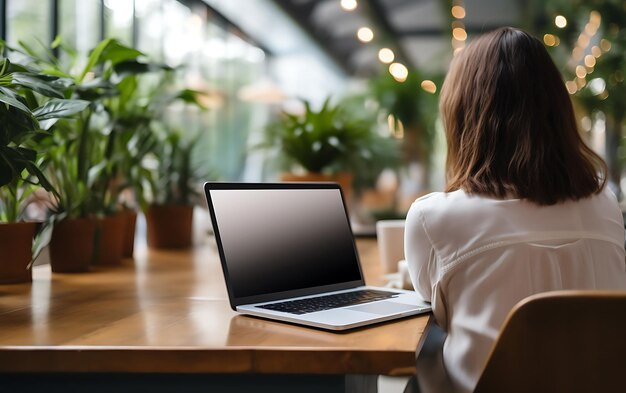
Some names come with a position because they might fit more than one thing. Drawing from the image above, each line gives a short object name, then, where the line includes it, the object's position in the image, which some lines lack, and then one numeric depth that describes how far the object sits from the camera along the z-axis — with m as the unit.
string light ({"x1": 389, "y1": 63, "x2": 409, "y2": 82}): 3.94
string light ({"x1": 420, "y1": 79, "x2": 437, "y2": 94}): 4.44
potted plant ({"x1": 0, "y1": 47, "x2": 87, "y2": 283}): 1.46
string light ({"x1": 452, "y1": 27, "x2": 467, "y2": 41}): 5.68
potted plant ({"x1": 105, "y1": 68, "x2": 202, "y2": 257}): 2.29
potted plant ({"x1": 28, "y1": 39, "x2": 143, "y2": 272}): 1.97
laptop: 1.32
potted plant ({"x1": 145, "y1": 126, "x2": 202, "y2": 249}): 2.74
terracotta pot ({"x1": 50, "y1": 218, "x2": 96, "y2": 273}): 1.97
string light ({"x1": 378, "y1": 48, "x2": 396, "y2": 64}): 4.28
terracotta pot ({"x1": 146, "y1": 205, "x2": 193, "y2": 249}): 2.74
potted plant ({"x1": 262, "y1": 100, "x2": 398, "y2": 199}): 2.99
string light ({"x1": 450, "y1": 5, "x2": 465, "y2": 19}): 5.69
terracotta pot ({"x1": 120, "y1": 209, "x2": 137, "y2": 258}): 2.37
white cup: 2.02
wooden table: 1.03
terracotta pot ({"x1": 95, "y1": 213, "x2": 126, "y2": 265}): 2.14
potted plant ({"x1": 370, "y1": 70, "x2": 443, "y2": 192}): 4.62
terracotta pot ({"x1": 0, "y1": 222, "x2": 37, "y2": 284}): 1.69
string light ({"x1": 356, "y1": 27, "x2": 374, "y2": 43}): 3.69
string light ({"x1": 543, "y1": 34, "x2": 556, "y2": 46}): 4.62
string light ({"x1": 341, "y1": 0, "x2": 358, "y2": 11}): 3.02
